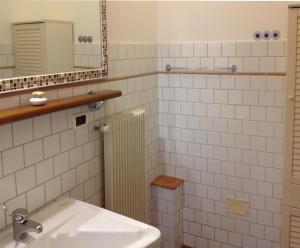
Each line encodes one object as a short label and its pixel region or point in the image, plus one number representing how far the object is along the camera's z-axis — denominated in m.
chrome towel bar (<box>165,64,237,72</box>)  2.52
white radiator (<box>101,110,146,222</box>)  2.13
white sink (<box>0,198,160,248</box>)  1.51
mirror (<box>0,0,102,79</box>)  1.56
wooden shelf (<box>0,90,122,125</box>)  1.41
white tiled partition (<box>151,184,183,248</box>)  2.80
